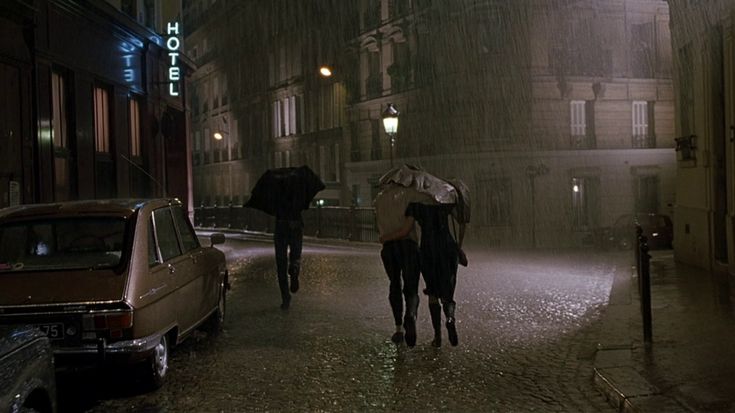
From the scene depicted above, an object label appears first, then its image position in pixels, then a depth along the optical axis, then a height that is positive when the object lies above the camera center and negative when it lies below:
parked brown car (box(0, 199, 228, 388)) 5.76 -0.55
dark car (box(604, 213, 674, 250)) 24.75 -1.36
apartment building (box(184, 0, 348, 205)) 45.12 +7.84
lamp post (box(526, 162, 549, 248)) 30.91 +0.88
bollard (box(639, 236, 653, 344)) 7.33 -0.98
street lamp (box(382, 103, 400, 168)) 21.84 +2.44
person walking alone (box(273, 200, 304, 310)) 10.49 -0.45
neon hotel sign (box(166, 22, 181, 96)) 21.58 +4.32
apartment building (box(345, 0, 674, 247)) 32.00 +3.68
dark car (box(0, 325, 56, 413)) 3.54 -0.80
